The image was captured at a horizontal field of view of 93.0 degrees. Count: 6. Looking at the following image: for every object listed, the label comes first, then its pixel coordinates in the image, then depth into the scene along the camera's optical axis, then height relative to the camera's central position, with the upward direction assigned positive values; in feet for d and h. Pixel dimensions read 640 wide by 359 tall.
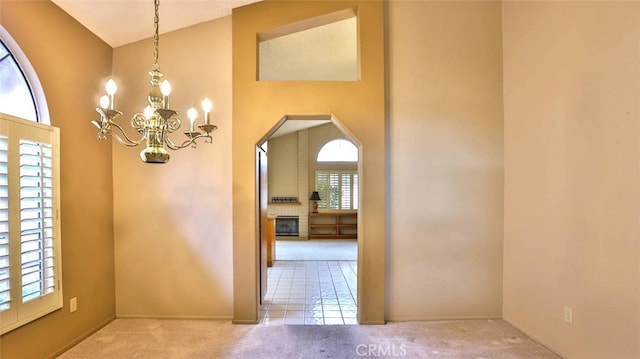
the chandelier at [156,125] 5.42 +0.97
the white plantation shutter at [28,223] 6.73 -1.03
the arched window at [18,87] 7.08 +2.29
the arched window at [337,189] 29.55 -1.25
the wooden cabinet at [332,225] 29.17 -4.71
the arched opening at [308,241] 11.43 -5.06
